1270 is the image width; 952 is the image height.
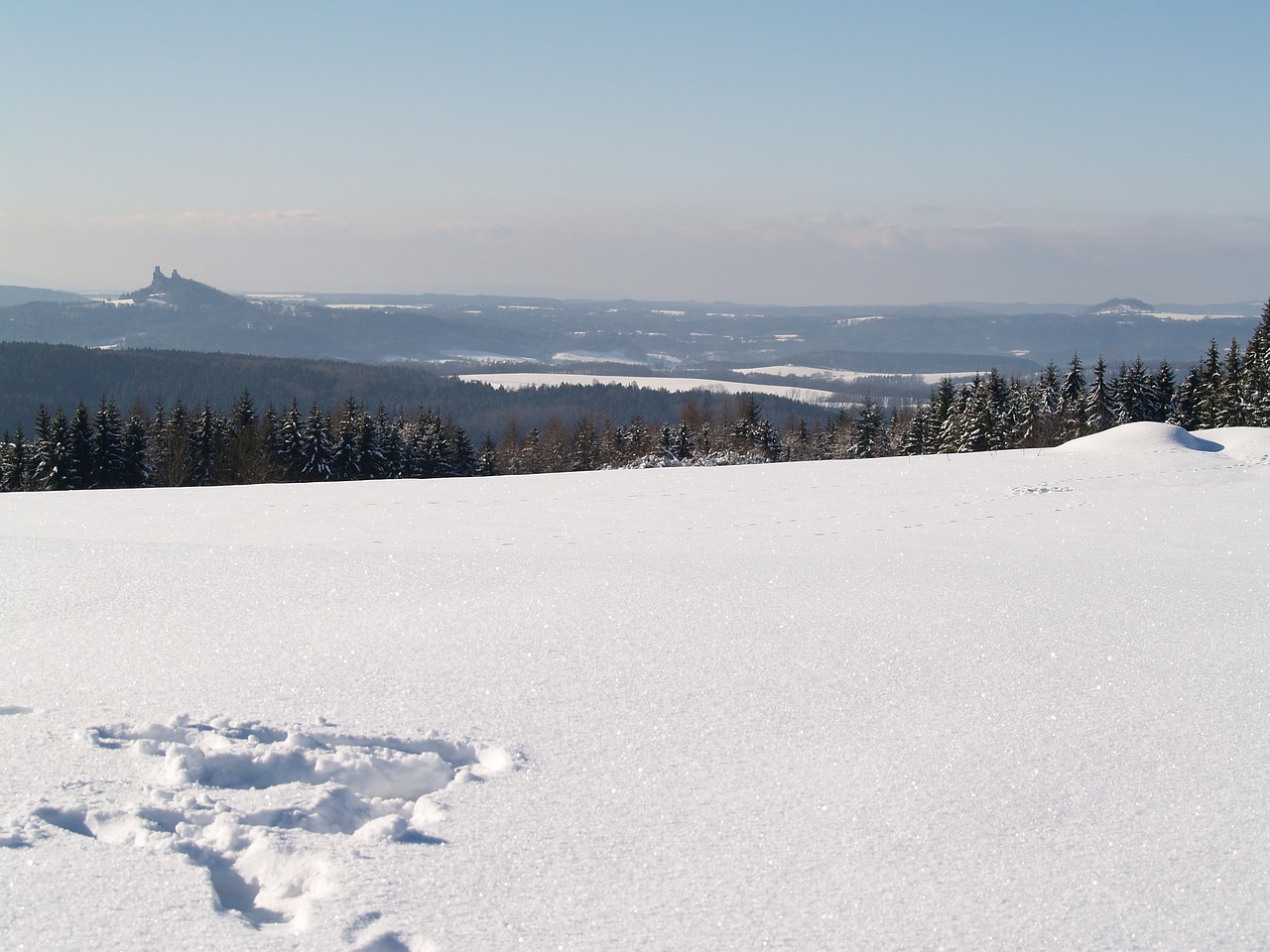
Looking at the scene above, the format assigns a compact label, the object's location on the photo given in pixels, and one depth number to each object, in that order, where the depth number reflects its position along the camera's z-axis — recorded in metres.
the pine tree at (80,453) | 38.06
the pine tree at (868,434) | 57.38
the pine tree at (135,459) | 40.09
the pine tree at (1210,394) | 43.53
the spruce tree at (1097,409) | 45.03
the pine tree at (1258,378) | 39.12
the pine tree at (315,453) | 42.25
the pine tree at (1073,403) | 45.28
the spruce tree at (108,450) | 39.03
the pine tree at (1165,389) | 49.41
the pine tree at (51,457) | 37.88
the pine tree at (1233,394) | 40.91
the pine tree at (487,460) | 51.88
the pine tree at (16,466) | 39.38
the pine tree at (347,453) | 42.69
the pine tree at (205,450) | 44.19
